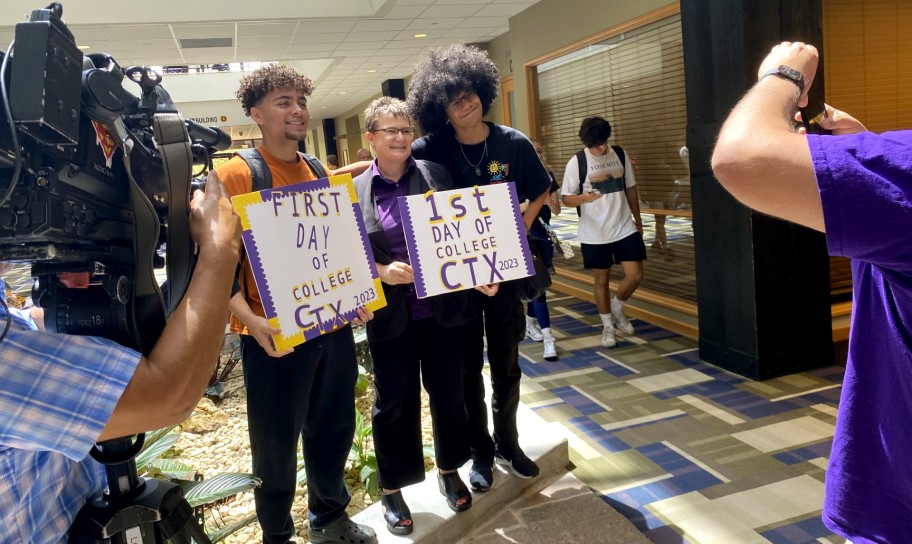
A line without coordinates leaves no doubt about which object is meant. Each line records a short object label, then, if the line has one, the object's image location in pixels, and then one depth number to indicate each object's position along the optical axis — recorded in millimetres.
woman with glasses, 2293
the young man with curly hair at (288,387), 1969
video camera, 773
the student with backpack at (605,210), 4711
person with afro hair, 2586
